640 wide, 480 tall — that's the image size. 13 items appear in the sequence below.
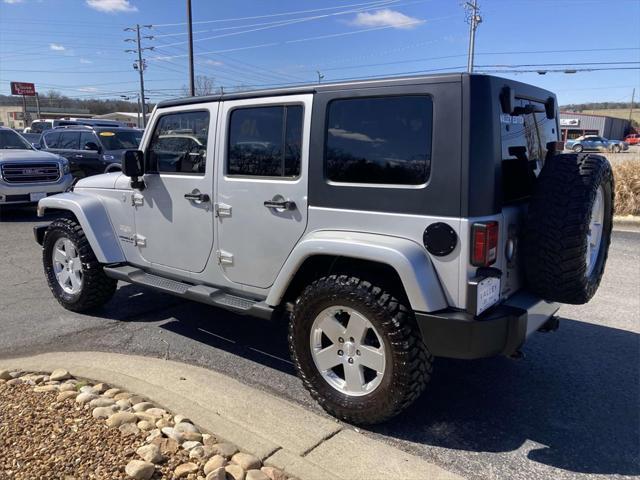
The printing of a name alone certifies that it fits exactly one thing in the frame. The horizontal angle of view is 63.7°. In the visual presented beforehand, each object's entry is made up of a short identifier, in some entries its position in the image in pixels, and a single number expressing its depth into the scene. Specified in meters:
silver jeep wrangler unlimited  2.72
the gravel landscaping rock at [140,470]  2.40
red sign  70.31
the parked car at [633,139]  67.02
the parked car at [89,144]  13.15
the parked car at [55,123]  19.34
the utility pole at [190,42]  25.33
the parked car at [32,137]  22.34
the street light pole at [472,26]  30.53
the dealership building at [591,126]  76.22
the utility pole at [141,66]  49.97
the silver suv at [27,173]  10.33
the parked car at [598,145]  48.06
